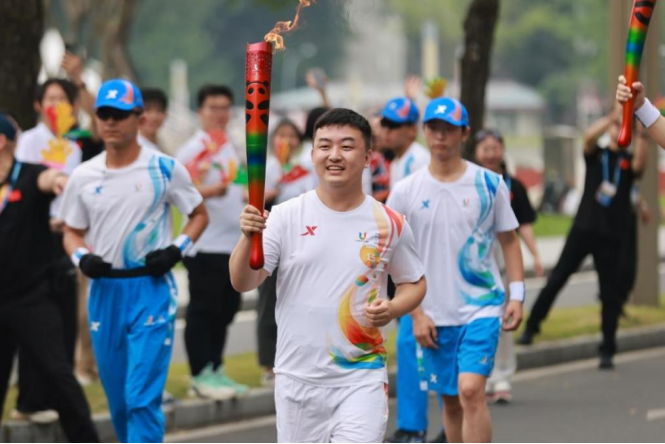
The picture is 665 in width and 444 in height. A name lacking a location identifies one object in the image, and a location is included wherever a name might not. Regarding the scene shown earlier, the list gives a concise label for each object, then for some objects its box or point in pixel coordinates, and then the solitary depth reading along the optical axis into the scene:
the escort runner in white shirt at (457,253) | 13.81
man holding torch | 10.41
